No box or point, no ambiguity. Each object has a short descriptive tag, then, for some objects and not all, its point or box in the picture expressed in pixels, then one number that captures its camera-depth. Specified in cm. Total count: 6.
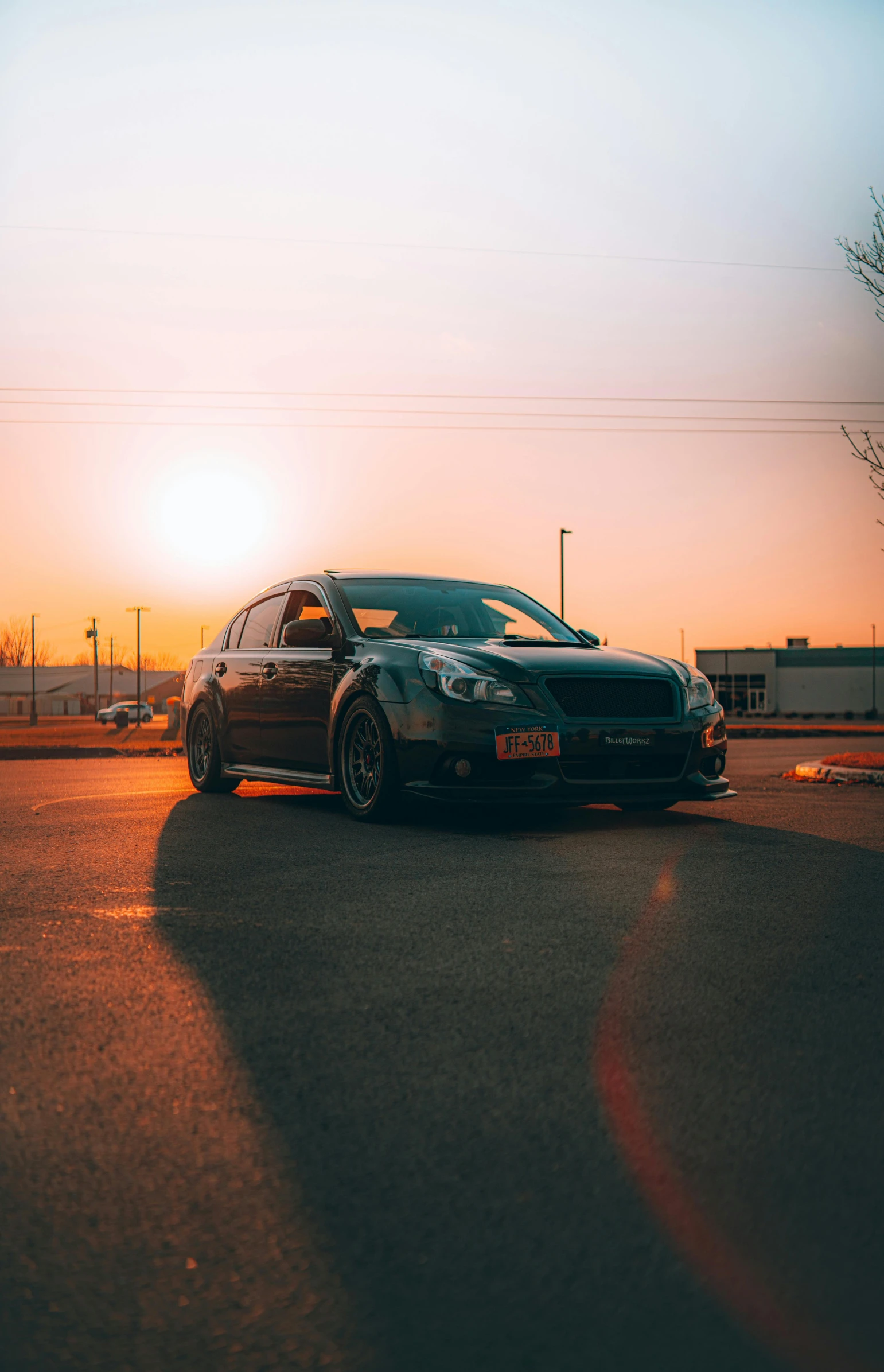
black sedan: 774
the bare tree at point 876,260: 1493
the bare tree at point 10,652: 18062
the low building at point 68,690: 13738
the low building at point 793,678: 8306
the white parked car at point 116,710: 8662
